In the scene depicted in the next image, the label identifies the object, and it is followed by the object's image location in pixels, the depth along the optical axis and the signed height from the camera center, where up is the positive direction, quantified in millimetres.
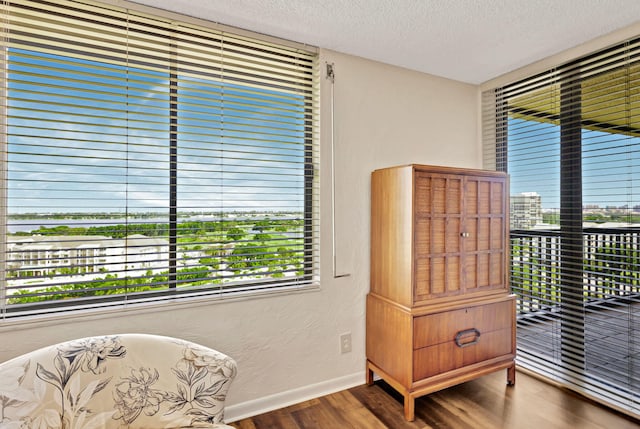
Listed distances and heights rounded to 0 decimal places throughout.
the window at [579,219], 2002 -5
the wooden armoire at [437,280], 1996 -394
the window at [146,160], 1601 +302
